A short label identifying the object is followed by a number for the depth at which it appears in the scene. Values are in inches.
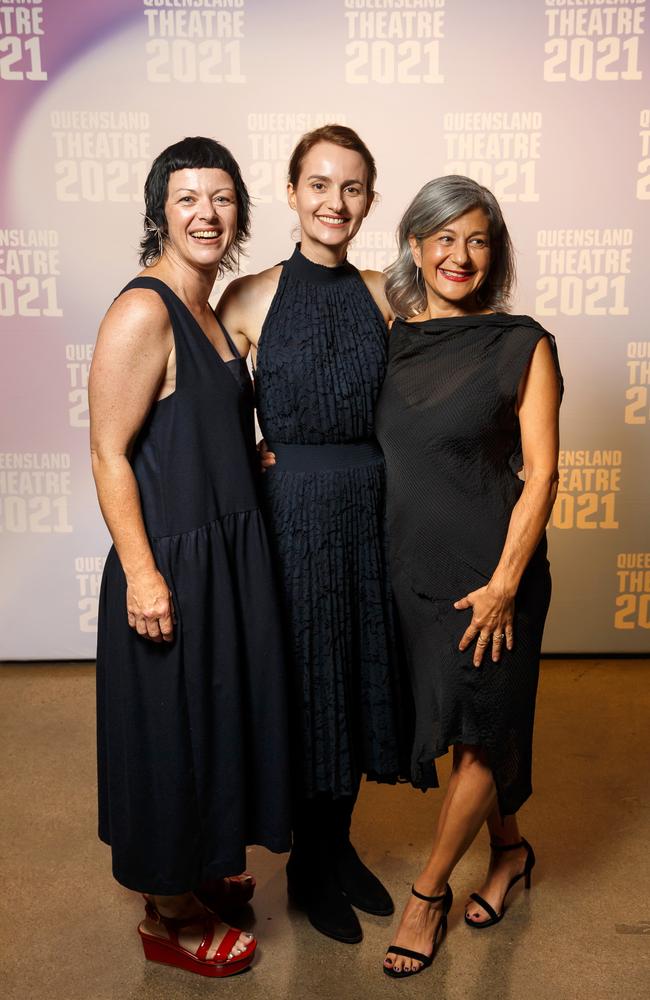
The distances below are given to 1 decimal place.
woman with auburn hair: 78.2
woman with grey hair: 72.9
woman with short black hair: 69.9
